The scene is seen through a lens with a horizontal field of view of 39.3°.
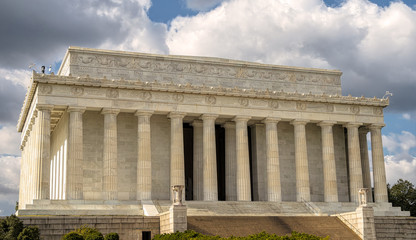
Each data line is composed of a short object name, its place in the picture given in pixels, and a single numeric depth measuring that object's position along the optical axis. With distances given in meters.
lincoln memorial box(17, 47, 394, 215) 52.97
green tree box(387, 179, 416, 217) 74.19
